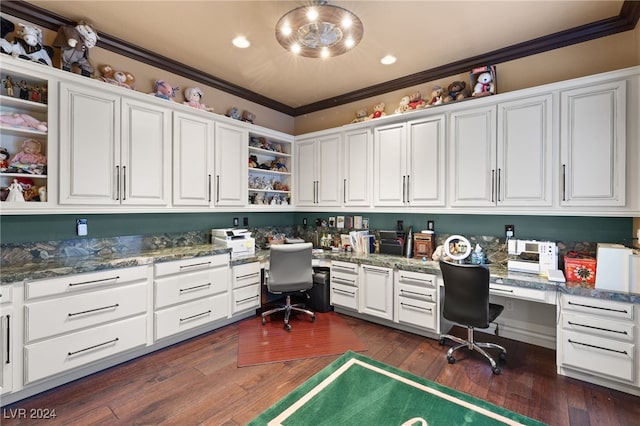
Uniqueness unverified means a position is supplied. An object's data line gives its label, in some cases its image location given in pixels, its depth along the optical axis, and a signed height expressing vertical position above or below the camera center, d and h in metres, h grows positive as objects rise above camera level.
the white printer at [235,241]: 3.42 -0.36
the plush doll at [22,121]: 2.21 +0.72
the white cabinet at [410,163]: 3.18 +0.59
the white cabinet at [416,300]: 2.91 -0.93
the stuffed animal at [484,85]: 2.93 +1.34
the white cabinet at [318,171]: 4.04 +0.61
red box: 2.33 -0.46
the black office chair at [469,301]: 2.39 -0.78
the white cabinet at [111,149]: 2.39 +0.58
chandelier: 2.02 +1.41
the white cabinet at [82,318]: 2.04 -0.86
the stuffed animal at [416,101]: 3.43 +1.38
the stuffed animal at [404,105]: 3.54 +1.36
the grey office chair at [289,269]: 3.22 -0.67
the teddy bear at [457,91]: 3.14 +1.36
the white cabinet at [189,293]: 2.73 -0.85
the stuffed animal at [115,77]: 2.71 +1.32
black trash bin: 3.75 -1.07
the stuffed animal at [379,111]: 3.77 +1.36
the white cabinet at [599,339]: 2.05 -0.95
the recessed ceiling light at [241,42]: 2.74 +1.68
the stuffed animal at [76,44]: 2.39 +1.44
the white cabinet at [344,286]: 3.50 -0.93
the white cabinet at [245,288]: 3.36 -0.93
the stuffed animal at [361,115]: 3.96 +1.37
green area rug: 1.85 -1.36
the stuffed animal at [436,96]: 3.31 +1.39
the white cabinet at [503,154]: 2.59 +0.58
